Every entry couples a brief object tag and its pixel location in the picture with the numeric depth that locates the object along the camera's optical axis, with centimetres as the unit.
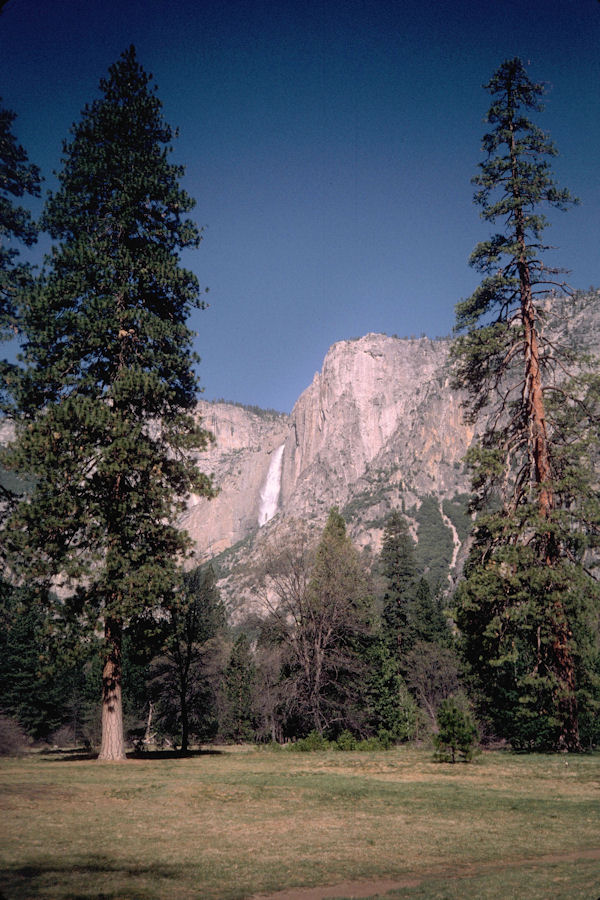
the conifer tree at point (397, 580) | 4703
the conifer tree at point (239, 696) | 4700
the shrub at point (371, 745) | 2072
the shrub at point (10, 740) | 2514
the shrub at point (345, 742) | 2100
